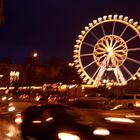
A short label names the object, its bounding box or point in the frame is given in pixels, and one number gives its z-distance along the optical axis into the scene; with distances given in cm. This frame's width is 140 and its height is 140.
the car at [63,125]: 494
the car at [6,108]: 1201
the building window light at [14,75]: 4624
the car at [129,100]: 2200
